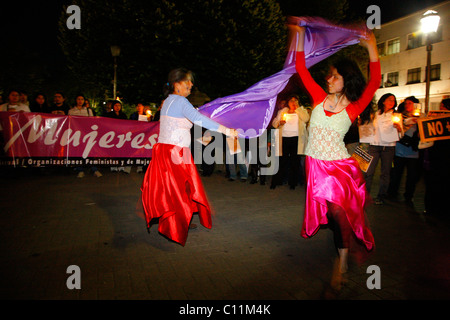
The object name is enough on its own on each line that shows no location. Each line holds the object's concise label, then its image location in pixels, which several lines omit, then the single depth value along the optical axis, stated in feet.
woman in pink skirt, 9.81
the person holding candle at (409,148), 19.93
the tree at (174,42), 46.55
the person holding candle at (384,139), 19.70
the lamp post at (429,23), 32.68
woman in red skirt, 12.07
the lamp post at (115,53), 44.66
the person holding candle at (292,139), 24.82
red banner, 26.07
